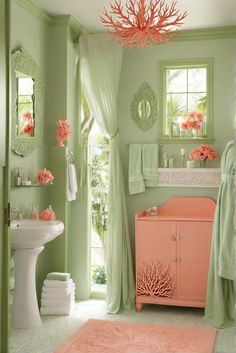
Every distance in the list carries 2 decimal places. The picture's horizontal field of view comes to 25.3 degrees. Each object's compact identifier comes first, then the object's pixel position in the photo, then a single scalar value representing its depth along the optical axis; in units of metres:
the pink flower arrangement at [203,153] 5.30
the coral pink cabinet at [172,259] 5.01
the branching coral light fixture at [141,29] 3.44
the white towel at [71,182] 5.22
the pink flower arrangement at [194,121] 5.43
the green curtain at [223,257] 4.62
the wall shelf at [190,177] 5.36
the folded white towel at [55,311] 4.92
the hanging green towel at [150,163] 5.51
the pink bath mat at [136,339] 4.04
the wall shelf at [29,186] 4.49
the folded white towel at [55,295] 4.93
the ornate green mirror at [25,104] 4.53
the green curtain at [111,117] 5.28
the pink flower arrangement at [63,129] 5.07
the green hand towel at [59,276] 4.94
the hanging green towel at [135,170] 5.52
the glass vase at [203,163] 5.41
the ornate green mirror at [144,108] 5.60
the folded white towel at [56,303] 4.93
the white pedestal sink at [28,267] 4.25
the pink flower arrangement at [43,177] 4.84
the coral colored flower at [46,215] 4.83
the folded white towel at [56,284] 4.92
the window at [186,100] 5.46
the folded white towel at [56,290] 4.92
